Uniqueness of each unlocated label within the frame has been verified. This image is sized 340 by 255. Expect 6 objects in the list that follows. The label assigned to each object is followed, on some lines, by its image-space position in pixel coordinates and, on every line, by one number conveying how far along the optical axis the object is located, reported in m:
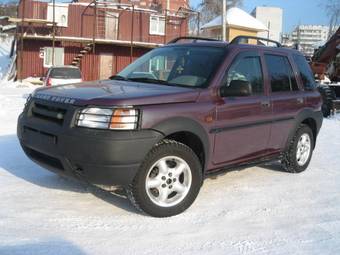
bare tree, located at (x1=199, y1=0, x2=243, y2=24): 69.77
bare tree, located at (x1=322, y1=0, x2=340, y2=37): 72.28
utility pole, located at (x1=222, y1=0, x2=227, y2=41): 29.81
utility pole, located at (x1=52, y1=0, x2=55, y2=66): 33.03
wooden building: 35.34
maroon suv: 4.94
